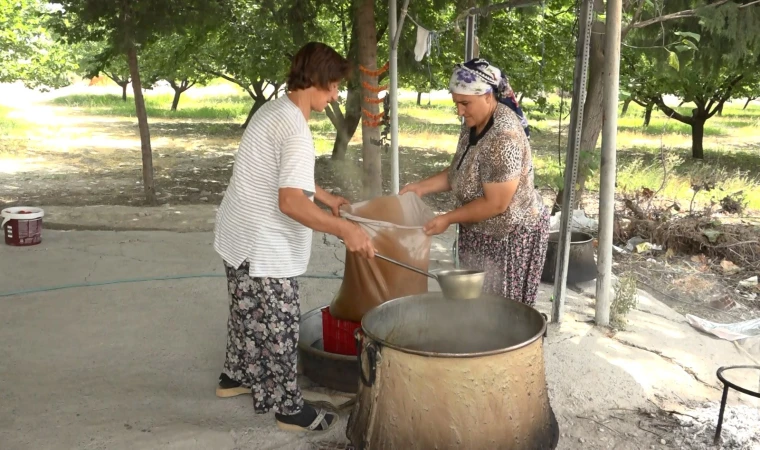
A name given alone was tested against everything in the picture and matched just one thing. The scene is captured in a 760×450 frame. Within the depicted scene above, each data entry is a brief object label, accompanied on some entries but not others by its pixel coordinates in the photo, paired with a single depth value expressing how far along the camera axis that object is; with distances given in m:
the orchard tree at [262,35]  8.37
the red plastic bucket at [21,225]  5.58
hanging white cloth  5.20
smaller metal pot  4.95
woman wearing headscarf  2.75
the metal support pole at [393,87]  5.54
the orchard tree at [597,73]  6.15
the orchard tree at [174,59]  12.61
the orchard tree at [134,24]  7.40
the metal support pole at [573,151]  3.73
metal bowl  2.45
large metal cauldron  2.01
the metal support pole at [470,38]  4.60
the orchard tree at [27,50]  17.23
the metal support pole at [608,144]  3.71
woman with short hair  2.43
